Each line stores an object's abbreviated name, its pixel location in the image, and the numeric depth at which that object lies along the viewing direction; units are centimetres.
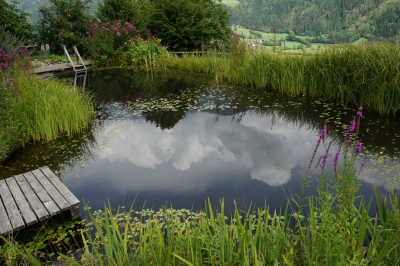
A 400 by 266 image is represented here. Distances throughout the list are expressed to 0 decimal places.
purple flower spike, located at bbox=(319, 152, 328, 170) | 181
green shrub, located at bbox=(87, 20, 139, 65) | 1242
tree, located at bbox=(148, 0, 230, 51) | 1281
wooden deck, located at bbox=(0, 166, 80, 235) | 271
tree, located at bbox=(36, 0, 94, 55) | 1385
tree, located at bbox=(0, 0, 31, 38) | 1309
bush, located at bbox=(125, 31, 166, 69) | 1211
